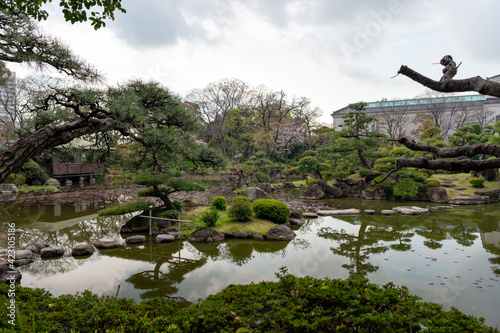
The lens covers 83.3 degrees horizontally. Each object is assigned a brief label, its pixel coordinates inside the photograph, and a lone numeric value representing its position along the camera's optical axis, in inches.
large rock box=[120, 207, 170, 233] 354.8
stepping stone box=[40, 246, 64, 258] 267.0
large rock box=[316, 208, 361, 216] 483.8
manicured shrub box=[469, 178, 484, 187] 615.8
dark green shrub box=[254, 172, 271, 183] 719.7
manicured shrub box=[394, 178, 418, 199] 569.2
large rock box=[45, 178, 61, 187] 797.2
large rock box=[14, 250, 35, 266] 249.9
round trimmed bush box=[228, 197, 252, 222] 371.9
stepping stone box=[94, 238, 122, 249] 296.7
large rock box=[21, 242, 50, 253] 281.9
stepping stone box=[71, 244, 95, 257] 274.9
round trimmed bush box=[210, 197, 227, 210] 443.8
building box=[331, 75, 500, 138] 1322.6
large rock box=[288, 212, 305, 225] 411.2
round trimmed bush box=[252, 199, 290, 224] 386.0
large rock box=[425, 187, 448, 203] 575.8
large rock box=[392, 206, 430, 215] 471.0
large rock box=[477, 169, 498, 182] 649.0
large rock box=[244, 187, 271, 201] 555.5
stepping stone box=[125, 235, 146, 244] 311.9
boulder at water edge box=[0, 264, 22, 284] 192.2
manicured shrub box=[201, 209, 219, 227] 352.8
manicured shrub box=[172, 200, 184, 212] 398.9
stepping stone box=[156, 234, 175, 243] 316.5
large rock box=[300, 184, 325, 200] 654.5
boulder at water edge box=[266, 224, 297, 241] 331.3
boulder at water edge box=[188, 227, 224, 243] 322.7
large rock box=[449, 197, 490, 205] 562.3
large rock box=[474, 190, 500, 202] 583.4
